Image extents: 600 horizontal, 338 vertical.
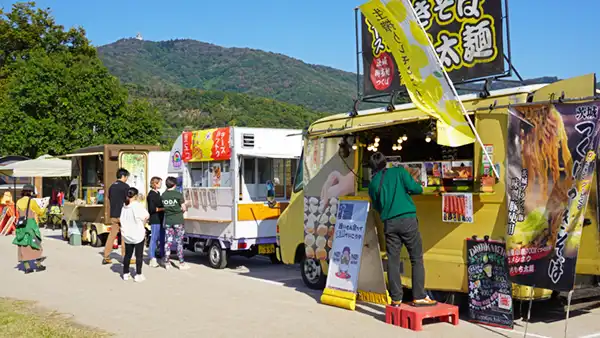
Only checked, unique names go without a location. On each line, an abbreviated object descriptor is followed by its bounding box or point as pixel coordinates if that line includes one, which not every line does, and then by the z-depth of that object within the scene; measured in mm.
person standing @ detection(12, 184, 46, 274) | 12023
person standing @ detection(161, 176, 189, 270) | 12195
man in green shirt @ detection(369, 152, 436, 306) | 7508
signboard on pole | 8461
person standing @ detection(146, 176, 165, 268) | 12523
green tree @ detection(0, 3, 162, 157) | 28000
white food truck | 12164
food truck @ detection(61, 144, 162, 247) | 16688
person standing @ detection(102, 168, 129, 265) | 13078
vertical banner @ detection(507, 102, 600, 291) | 6332
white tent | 22406
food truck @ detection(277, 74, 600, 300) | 7125
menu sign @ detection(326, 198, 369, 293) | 8289
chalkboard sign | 7098
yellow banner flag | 7262
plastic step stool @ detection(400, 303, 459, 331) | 7086
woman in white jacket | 11094
